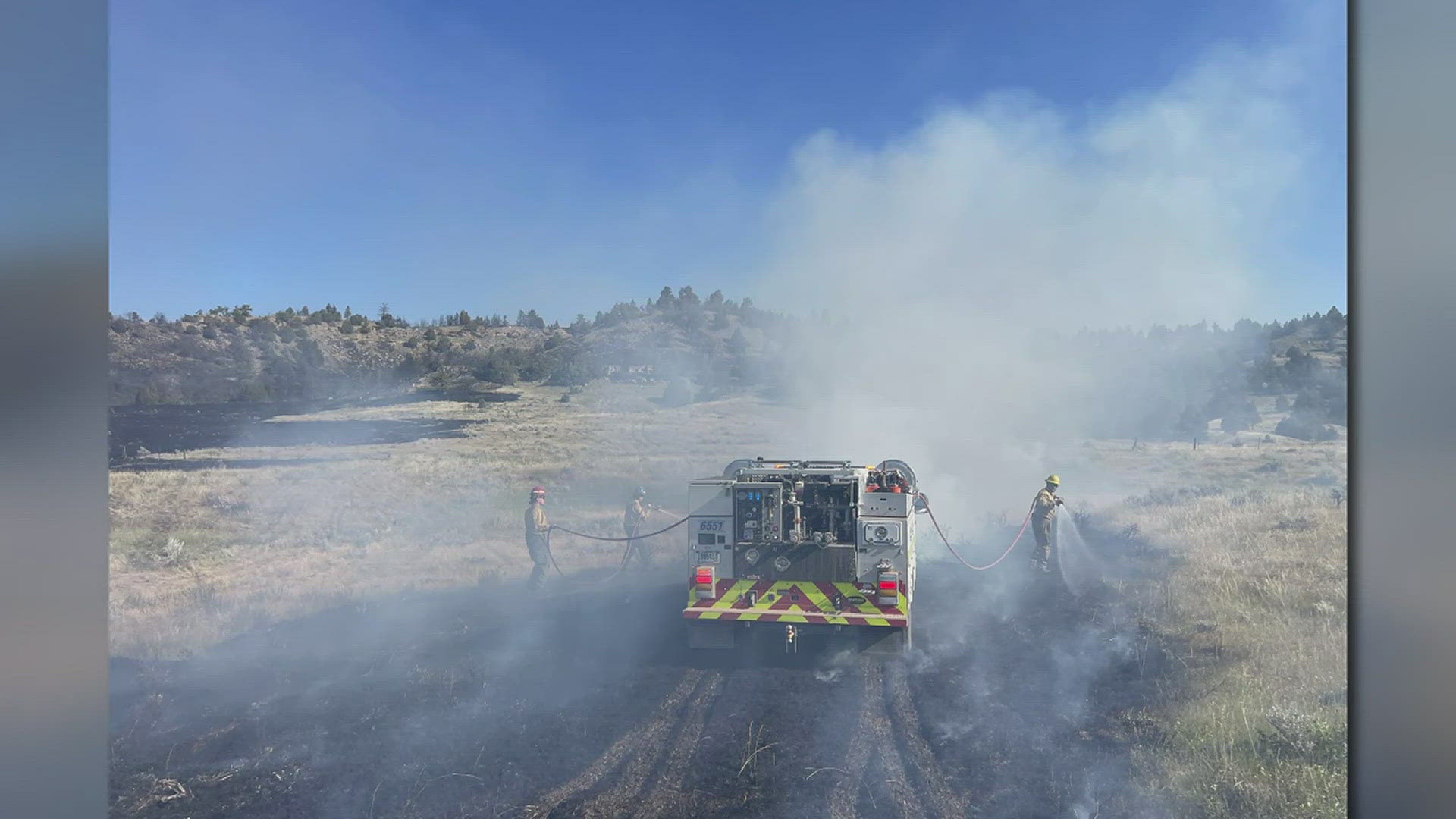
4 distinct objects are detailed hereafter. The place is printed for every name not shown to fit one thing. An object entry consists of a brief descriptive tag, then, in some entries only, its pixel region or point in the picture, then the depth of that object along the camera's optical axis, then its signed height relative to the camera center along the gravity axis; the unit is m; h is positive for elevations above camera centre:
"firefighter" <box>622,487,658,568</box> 11.98 -2.03
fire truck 7.66 -1.78
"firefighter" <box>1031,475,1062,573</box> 11.48 -1.89
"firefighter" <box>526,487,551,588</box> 10.95 -2.08
